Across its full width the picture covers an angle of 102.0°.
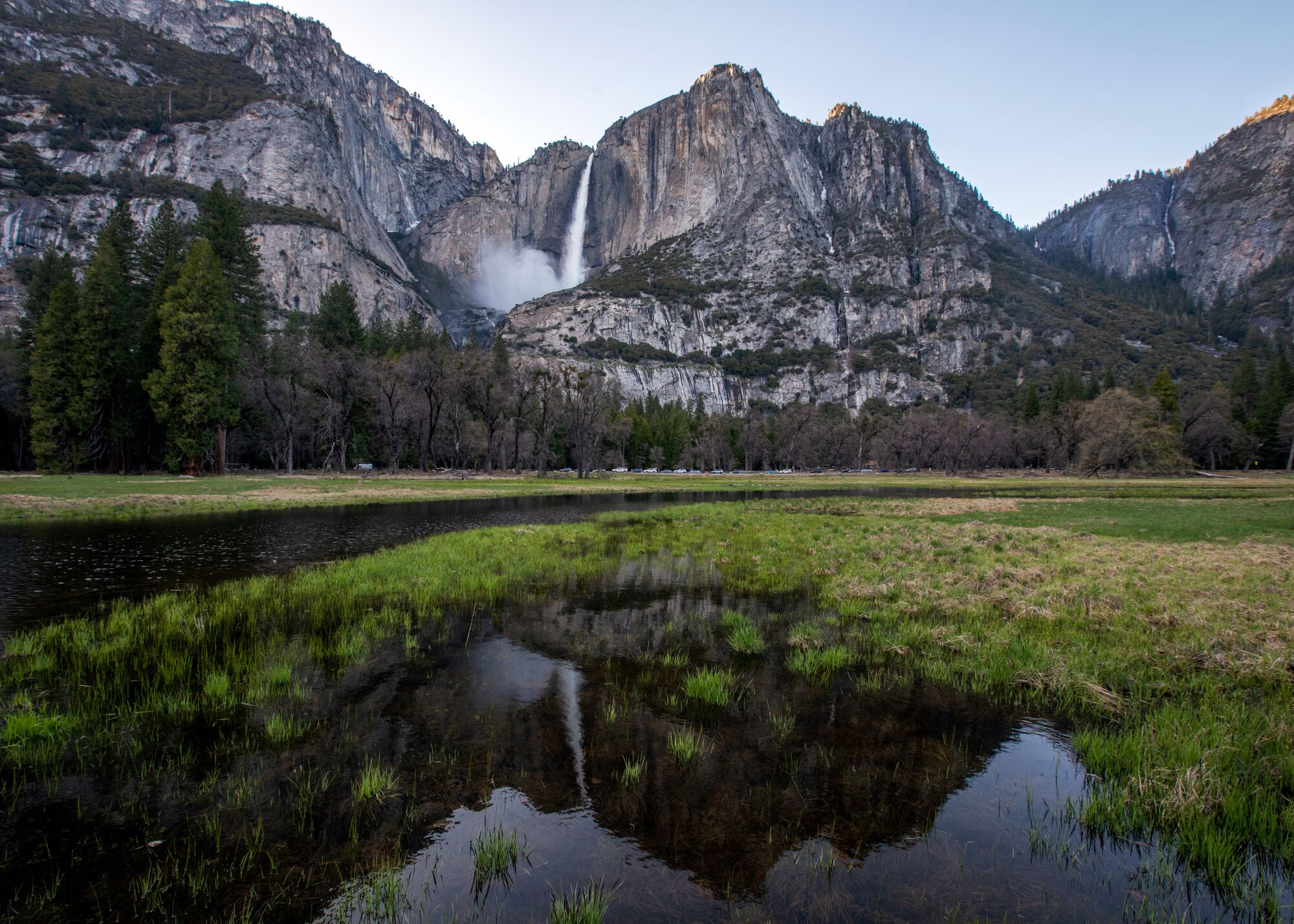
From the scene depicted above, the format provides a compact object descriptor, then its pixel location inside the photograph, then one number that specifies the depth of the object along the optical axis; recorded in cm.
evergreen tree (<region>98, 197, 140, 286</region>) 5869
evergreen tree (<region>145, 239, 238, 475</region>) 4969
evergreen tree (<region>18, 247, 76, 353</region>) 5628
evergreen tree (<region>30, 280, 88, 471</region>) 4925
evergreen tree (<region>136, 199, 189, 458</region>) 5356
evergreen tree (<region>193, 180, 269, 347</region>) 6356
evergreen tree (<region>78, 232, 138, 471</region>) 5066
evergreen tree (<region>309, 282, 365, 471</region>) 6325
